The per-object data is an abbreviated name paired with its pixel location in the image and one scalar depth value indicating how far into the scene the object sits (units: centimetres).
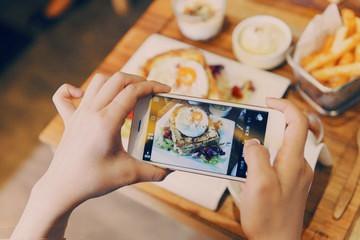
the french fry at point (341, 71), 104
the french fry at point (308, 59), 111
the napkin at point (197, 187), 105
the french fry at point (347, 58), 108
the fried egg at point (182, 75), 117
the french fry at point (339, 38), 109
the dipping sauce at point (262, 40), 122
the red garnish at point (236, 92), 118
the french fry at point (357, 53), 106
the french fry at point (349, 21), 111
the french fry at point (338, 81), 107
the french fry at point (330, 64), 108
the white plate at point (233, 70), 119
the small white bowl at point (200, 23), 128
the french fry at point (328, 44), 112
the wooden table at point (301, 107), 102
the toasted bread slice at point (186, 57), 119
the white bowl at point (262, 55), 120
